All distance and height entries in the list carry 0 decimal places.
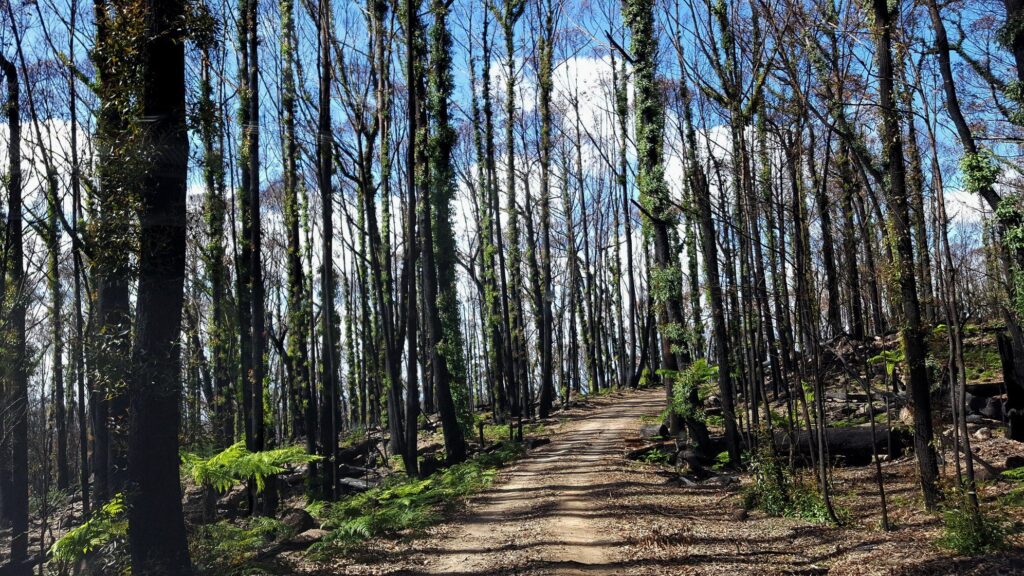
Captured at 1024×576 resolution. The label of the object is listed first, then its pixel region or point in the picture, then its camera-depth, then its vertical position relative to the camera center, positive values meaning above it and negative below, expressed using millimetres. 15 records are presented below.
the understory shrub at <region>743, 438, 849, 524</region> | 9262 -2362
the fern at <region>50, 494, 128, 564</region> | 6891 -1586
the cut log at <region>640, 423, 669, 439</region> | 16891 -2358
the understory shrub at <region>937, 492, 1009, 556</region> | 6512 -2126
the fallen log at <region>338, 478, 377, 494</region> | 17584 -3300
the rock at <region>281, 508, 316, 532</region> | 10370 -2443
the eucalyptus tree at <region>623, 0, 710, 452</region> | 13836 +3282
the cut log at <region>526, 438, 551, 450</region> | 18212 -2603
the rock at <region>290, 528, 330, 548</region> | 8977 -2390
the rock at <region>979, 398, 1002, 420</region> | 13562 -1960
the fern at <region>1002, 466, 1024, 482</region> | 8680 -2161
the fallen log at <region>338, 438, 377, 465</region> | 22512 -3115
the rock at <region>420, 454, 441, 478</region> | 16312 -2787
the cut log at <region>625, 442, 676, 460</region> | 14982 -2531
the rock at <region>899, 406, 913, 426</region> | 13359 -1988
